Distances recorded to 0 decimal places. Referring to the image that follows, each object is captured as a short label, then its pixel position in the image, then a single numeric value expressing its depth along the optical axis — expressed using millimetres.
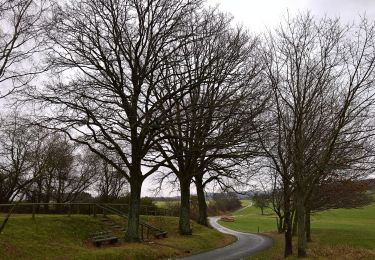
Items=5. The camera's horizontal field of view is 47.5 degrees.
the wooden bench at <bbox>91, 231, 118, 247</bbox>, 21984
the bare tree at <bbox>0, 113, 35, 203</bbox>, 35978
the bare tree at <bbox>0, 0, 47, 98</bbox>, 8281
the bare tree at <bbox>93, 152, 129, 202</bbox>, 54222
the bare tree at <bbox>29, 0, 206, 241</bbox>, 22438
